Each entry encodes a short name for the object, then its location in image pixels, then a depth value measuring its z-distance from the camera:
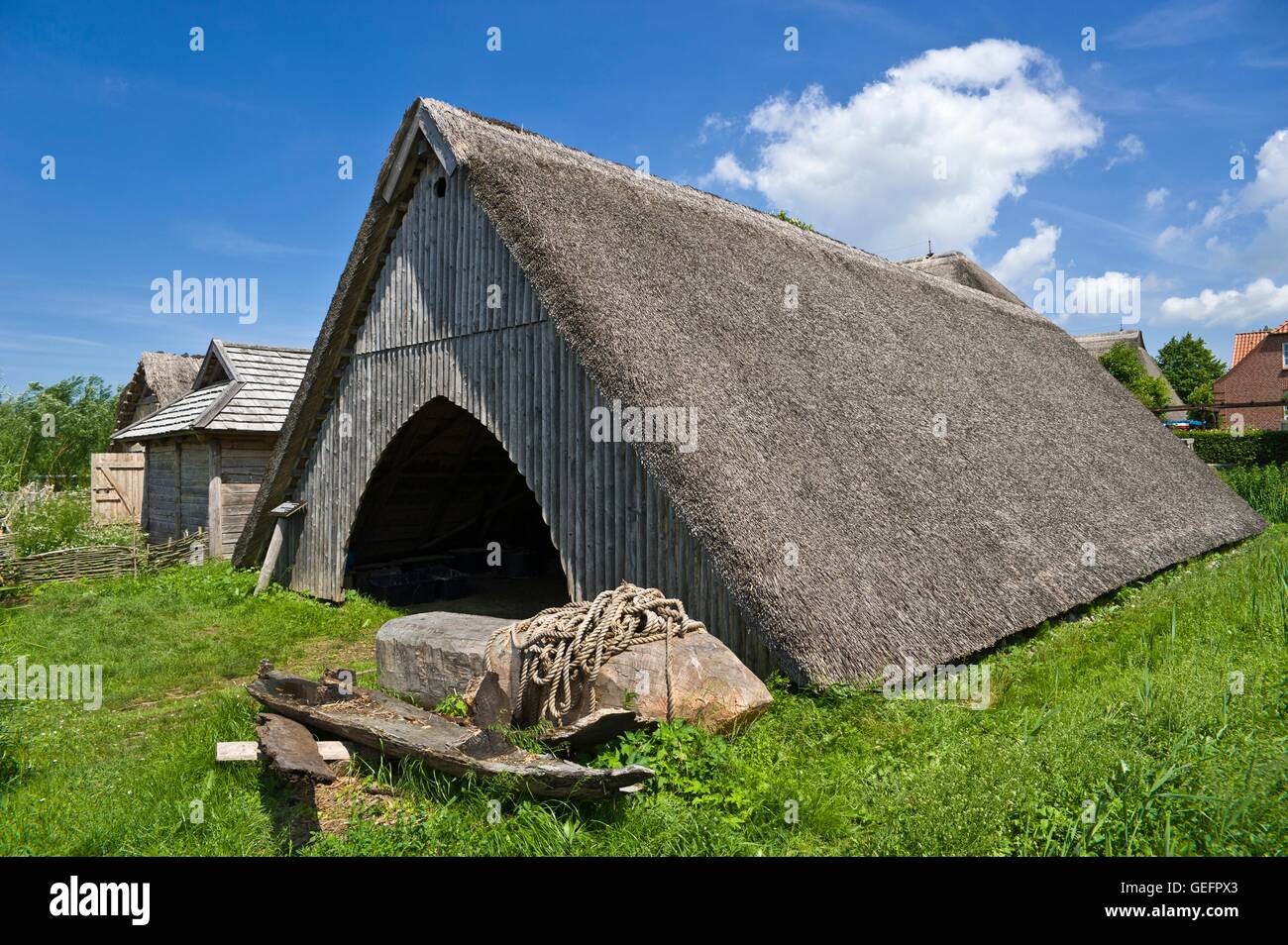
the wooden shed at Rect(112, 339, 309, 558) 14.73
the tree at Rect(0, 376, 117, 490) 28.57
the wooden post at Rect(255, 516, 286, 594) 11.97
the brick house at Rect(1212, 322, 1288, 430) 42.91
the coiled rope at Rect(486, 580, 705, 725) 5.15
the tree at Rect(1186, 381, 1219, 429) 44.62
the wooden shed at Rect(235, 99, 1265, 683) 6.78
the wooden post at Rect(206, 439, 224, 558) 14.70
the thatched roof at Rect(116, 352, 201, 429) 23.00
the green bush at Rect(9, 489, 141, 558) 14.20
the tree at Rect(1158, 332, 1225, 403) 57.44
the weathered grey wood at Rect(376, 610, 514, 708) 6.10
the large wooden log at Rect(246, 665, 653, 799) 4.11
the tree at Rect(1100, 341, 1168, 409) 37.38
